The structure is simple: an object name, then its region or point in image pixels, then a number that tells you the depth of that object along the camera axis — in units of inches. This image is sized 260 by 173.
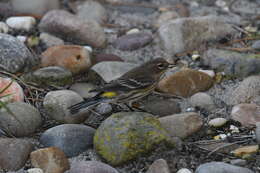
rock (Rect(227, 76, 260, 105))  353.7
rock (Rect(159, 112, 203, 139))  315.9
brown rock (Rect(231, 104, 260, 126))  328.5
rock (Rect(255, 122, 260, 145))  302.4
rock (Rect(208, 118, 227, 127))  331.3
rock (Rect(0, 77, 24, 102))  341.7
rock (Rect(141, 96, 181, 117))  353.4
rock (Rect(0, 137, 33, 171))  285.0
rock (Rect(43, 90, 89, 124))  334.3
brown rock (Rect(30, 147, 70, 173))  279.9
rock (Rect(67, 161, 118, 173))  269.6
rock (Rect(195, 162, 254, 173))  267.6
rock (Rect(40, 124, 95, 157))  300.7
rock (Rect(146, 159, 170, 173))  277.1
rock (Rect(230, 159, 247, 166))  283.6
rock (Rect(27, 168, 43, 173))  278.7
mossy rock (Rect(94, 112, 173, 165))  286.2
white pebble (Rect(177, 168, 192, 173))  280.0
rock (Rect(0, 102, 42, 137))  312.8
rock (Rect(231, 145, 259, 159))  292.2
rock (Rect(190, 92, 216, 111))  355.7
